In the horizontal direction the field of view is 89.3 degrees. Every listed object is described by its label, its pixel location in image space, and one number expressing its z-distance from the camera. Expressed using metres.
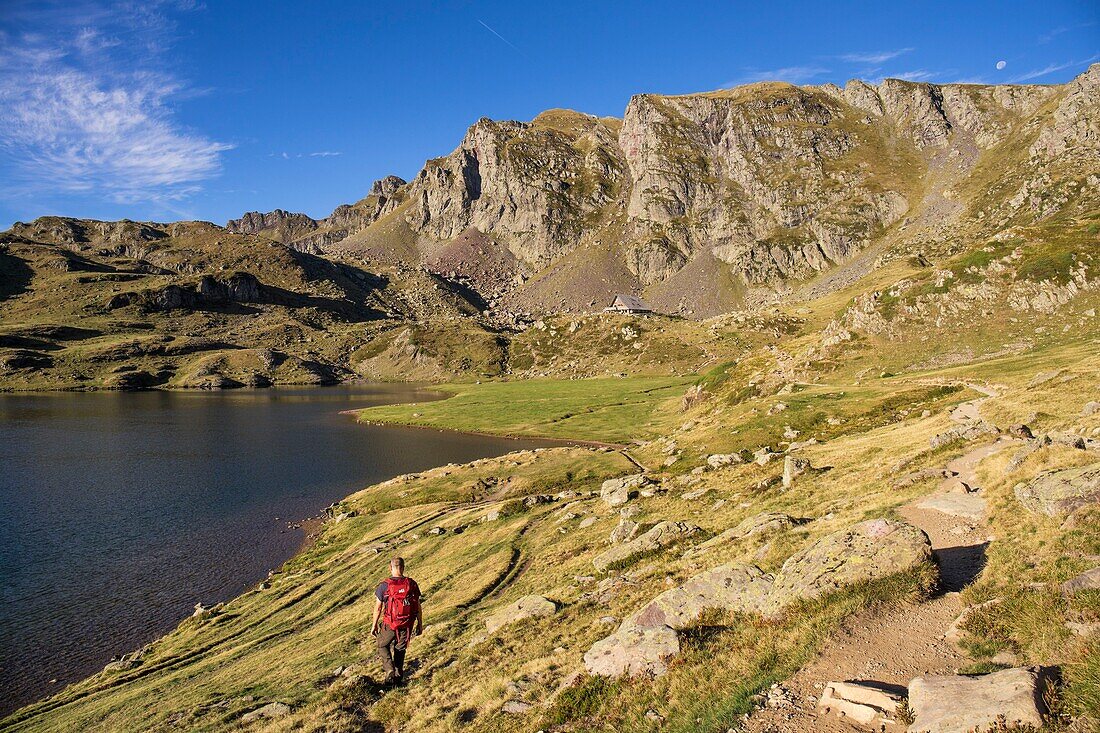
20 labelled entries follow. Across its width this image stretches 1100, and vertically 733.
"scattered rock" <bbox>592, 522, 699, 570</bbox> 31.52
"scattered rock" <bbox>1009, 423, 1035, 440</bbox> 31.85
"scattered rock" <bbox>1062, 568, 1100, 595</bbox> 14.03
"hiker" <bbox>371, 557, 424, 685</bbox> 20.55
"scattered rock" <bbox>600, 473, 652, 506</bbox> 47.84
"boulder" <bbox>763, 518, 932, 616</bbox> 17.55
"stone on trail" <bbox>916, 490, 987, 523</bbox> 22.83
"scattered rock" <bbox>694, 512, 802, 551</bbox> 26.69
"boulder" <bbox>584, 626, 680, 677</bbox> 17.09
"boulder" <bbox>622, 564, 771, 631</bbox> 19.33
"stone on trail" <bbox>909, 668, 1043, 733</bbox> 9.98
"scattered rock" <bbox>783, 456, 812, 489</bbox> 38.89
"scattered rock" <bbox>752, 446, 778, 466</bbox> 48.46
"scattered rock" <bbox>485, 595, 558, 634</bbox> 26.34
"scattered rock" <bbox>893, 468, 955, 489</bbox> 29.26
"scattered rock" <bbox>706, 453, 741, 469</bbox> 54.56
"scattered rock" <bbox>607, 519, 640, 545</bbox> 36.53
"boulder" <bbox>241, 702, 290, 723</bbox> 22.45
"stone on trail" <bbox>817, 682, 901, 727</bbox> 11.68
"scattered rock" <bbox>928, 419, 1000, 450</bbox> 34.78
